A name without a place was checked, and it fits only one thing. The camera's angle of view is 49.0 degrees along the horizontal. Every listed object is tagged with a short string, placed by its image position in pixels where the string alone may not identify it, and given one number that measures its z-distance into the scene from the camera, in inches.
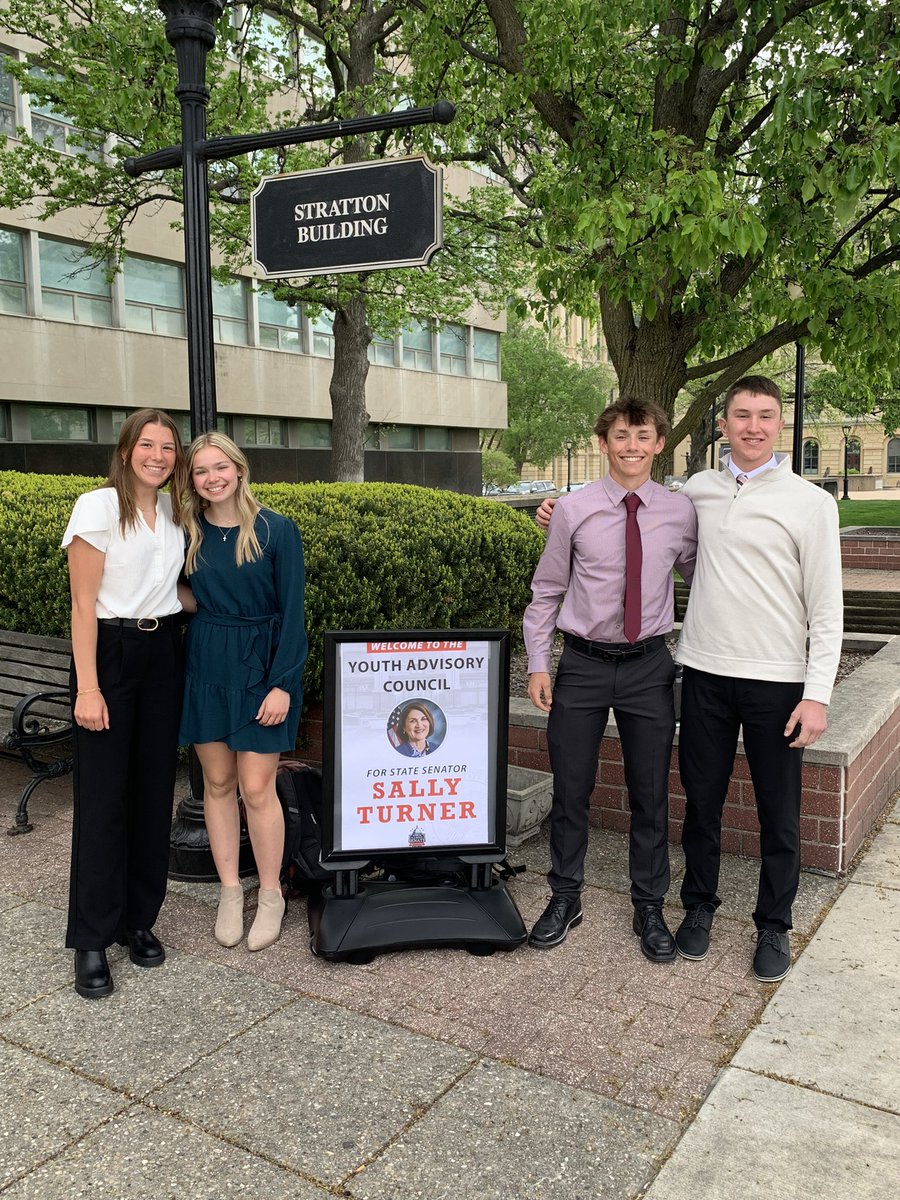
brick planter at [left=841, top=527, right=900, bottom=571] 639.8
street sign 151.1
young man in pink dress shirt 148.6
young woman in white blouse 138.1
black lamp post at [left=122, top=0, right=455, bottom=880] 166.7
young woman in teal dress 146.1
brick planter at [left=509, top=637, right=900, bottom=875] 177.0
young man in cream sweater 139.3
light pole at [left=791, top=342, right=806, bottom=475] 579.1
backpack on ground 165.5
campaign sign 156.1
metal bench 205.3
